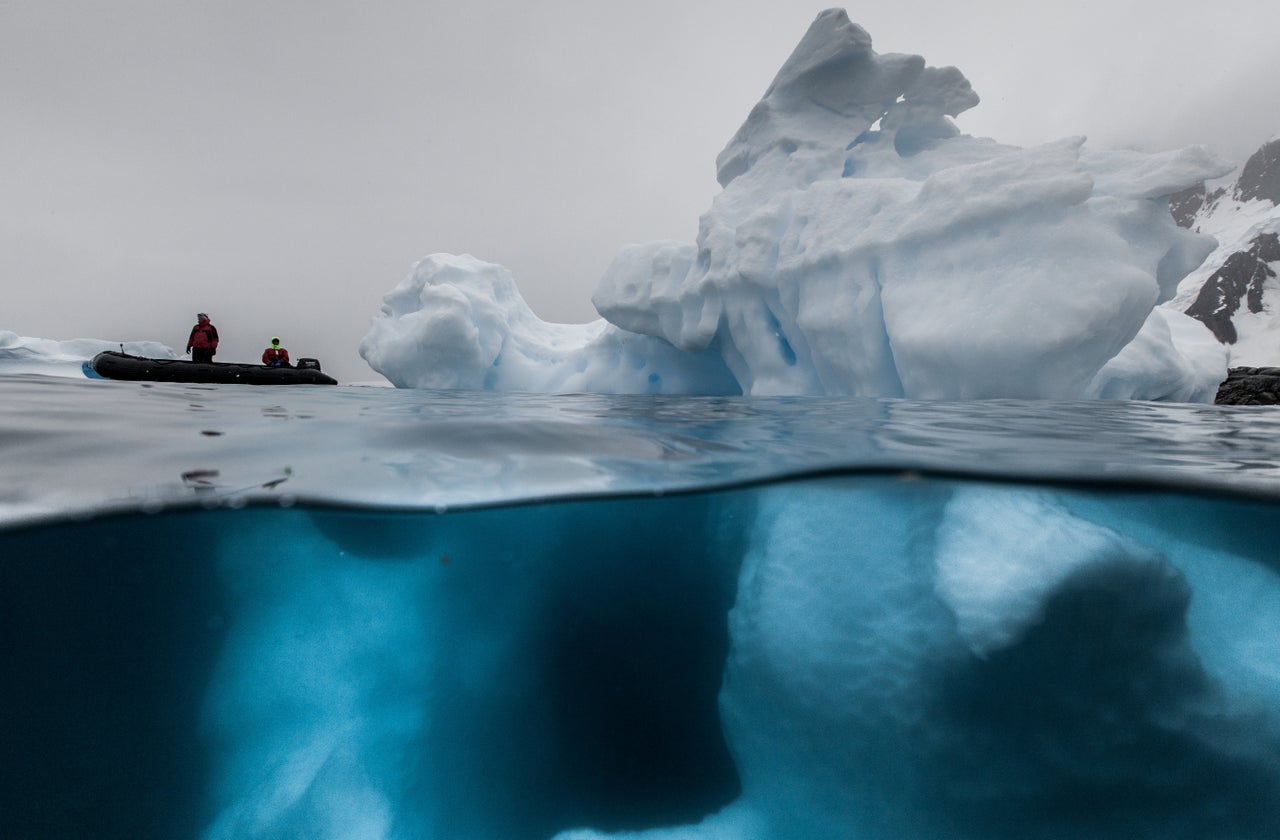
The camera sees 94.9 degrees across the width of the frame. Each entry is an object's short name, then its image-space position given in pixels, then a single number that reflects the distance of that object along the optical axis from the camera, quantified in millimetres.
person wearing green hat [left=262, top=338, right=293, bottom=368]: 11773
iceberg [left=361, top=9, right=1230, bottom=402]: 5801
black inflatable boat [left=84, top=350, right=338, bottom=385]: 8477
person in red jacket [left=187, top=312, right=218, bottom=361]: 10875
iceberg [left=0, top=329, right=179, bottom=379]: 19133
